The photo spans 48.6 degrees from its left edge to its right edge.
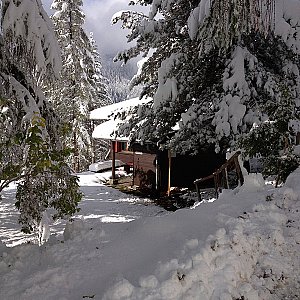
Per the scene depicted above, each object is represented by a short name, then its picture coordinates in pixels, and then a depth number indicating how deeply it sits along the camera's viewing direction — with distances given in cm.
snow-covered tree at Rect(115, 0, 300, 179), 919
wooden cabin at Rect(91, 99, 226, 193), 1499
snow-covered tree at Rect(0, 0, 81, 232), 450
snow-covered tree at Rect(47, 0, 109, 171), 2406
